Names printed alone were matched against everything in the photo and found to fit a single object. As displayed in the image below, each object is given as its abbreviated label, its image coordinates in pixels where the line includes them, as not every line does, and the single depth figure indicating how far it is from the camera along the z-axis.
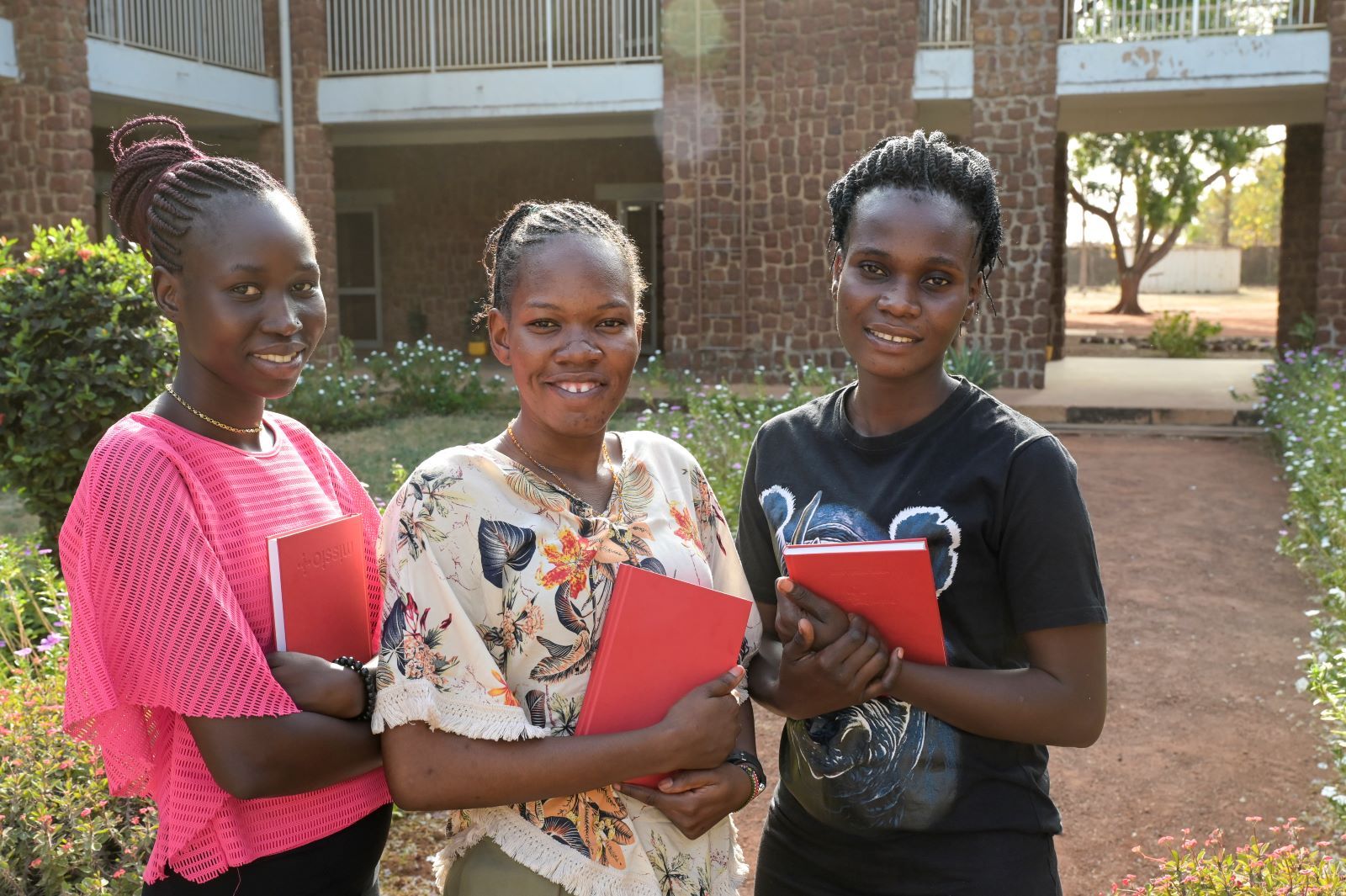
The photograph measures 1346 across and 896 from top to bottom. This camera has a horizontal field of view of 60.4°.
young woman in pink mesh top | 1.41
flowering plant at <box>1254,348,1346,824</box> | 3.49
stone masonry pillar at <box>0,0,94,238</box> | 10.92
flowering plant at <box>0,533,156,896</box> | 2.51
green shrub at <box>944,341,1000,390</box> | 10.51
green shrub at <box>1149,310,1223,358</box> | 19.03
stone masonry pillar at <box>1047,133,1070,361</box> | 16.06
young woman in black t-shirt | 1.55
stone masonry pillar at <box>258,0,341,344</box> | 13.34
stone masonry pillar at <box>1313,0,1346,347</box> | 11.30
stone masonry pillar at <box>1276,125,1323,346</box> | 14.45
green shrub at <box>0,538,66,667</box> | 3.57
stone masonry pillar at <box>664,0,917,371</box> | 12.34
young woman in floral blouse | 1.38
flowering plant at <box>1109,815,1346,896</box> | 2.25
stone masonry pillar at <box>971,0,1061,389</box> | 11.87
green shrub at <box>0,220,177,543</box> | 4.52
